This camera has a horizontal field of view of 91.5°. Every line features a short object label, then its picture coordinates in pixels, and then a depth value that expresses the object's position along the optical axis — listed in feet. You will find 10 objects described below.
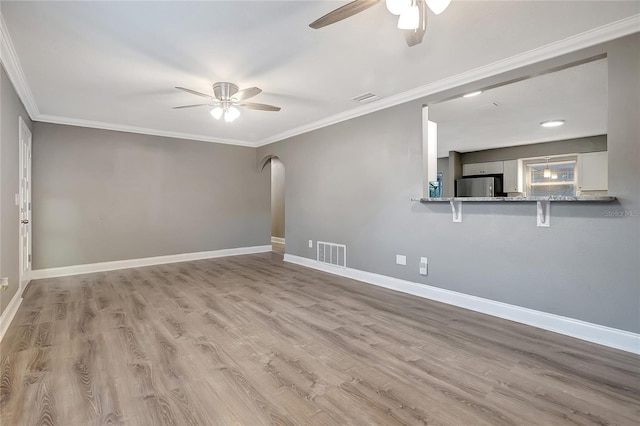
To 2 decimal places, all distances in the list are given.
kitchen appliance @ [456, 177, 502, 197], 23.58
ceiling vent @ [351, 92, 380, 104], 12.67
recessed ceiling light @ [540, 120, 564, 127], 16.46
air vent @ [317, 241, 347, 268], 16.01
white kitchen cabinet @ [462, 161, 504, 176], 23.72
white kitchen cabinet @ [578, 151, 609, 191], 18.72
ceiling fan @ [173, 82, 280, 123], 11.05
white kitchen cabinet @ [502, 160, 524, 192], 22.66
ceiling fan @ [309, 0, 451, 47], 5.46
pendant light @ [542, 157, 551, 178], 21.67
